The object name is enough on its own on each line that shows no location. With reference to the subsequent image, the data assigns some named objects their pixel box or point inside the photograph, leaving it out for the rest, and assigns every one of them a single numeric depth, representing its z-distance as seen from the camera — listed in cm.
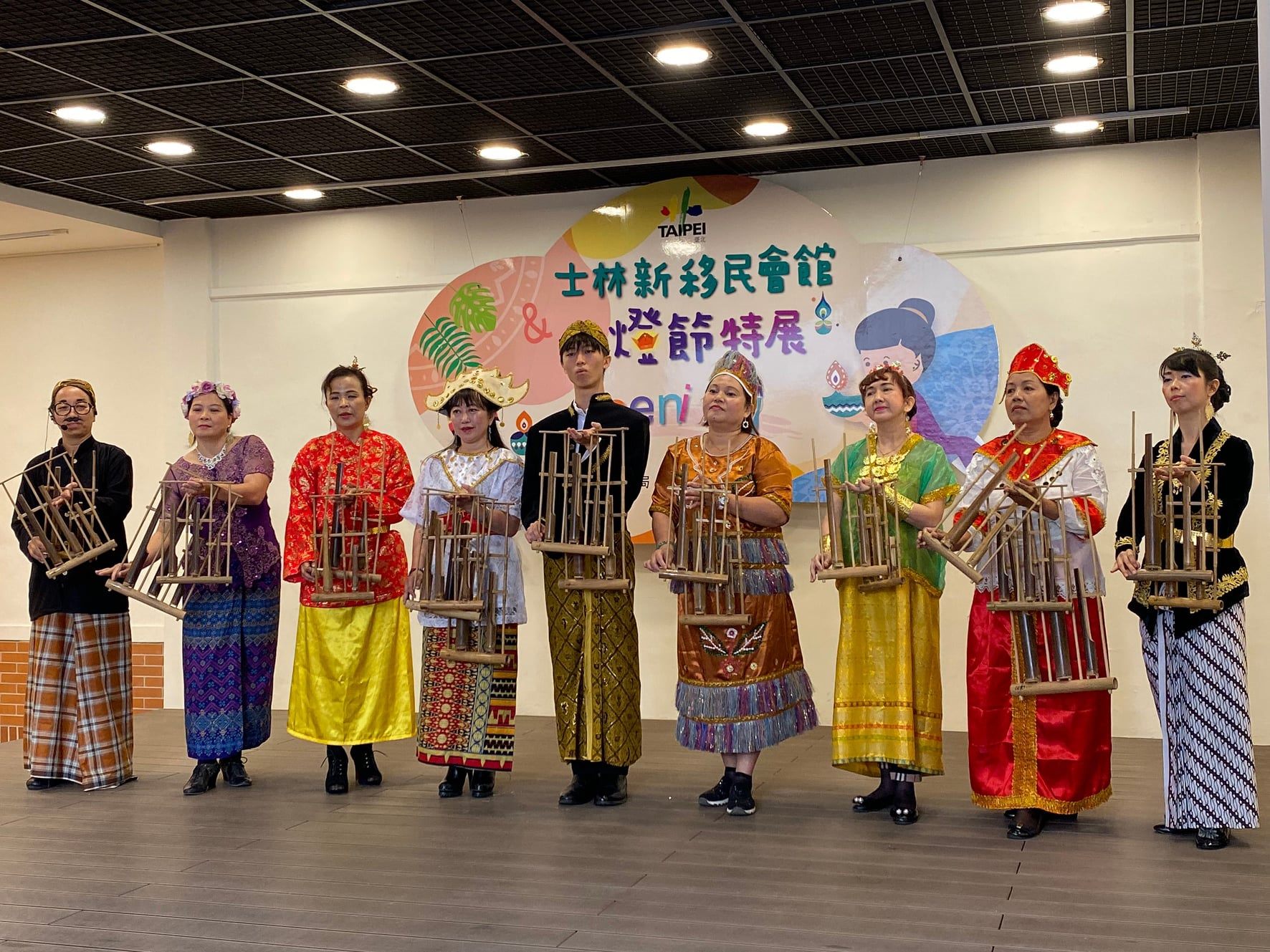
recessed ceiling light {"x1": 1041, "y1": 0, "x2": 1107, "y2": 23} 465
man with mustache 544
